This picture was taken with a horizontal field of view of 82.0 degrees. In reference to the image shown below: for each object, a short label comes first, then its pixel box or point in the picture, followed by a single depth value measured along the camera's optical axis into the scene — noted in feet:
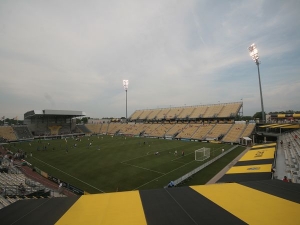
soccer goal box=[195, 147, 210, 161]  89.86
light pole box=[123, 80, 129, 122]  244.01
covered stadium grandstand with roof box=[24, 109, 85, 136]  194.71
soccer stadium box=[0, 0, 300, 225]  18.29
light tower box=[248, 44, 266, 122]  142.20
